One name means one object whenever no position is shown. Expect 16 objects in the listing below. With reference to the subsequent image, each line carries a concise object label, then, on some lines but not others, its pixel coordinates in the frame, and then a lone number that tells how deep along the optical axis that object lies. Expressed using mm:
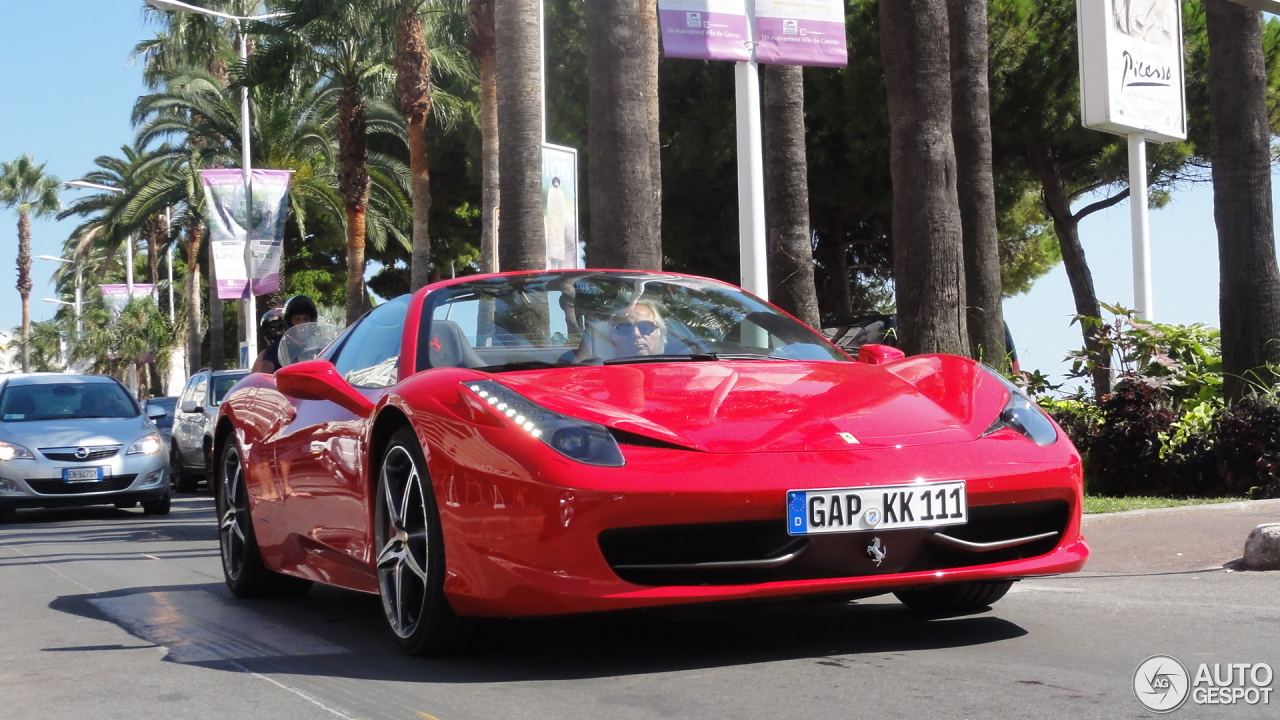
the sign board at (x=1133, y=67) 13711
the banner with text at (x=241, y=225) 28891
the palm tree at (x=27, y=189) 95125
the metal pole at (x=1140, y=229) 14172
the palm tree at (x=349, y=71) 28672
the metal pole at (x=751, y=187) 11969
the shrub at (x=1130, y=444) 11375
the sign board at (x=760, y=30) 11102
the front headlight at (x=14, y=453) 15055
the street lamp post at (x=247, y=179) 29359
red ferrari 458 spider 4371
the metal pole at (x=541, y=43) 15970
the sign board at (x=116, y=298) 61562
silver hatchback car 15055
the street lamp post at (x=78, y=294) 70125
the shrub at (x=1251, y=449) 10578
